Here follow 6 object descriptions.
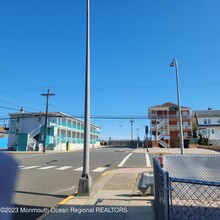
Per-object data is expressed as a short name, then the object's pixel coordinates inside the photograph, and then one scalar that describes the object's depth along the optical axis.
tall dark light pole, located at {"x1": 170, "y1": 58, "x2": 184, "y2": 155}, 18.15
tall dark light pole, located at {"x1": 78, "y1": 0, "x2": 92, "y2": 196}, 7.84
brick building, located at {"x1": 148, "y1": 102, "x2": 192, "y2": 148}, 61.31
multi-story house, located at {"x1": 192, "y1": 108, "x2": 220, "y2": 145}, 61.44
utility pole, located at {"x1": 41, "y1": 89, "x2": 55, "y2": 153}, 43.06
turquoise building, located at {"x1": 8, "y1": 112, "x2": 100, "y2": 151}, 44.56
